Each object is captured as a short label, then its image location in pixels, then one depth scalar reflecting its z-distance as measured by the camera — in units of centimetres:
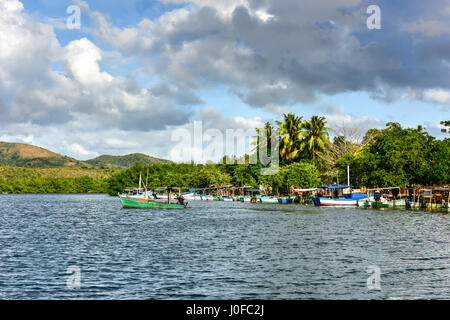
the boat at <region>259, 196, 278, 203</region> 11799
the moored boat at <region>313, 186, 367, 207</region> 8950
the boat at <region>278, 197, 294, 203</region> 11571
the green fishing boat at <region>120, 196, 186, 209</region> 9131
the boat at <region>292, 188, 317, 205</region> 10994
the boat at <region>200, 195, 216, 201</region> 15150
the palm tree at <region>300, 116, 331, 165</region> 11656
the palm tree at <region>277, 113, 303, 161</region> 12219
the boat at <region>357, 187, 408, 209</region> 8388
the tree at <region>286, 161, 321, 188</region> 11131
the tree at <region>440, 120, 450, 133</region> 7819
